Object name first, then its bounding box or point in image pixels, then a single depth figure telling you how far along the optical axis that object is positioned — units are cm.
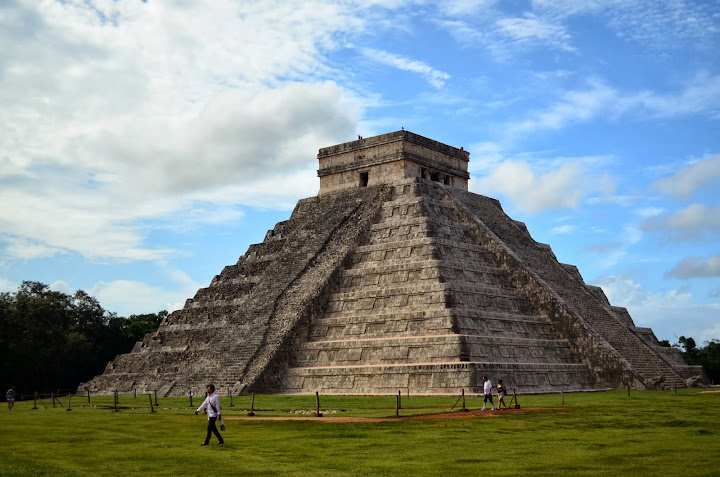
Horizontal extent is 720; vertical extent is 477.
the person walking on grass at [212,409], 1592
